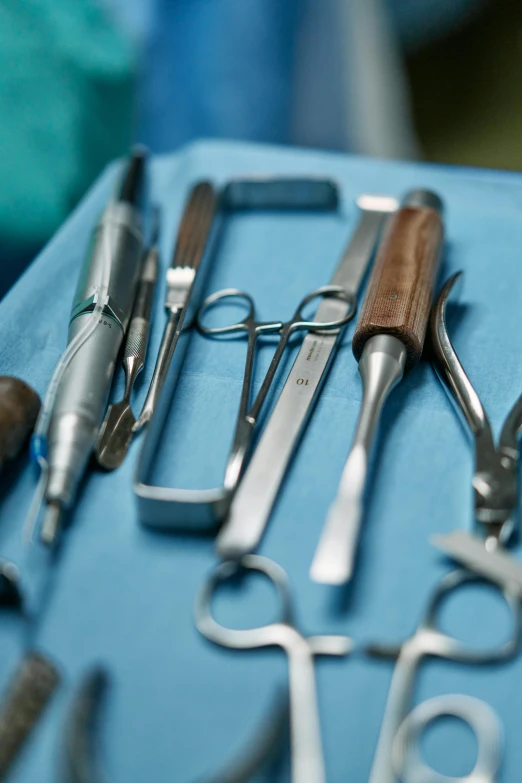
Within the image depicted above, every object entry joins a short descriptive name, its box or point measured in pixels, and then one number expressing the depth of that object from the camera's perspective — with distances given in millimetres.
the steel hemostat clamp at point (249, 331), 541
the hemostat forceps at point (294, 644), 407
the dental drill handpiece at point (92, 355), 521
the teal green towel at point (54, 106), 919
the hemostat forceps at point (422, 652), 420
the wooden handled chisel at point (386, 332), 473
